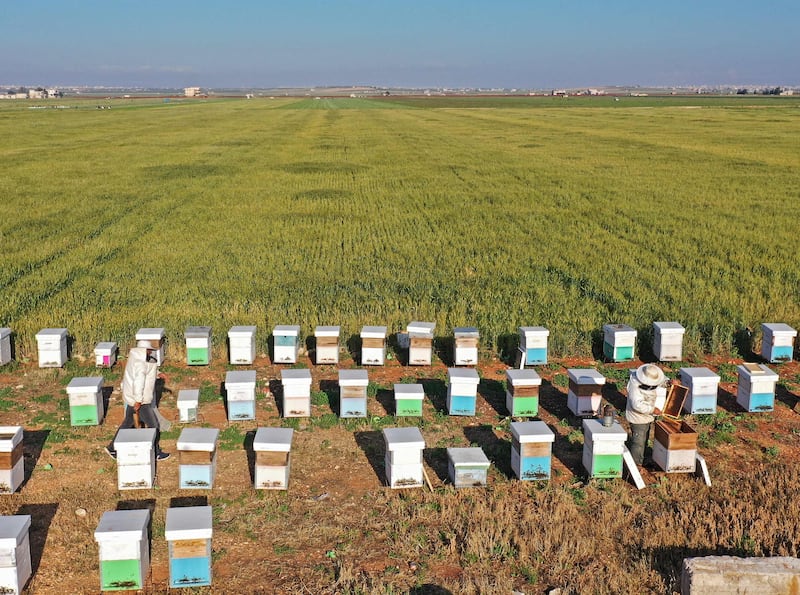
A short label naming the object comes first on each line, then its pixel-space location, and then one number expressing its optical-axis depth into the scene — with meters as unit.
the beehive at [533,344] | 14.37
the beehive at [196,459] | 10.05
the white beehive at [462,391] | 12.51
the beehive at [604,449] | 10.40
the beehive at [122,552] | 8.00
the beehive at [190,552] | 8.12
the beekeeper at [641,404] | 10.60
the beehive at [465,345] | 14.34
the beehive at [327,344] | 14.39
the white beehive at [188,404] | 12.13
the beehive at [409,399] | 12.36
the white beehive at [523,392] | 12.36
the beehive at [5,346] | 14.54
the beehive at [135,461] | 10.05
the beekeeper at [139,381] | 11.22
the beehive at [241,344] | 14.39
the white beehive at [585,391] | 12.51
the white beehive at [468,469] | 10.15
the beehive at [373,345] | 14.38
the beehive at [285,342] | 14.44
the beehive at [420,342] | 14.53
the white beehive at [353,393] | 12.24
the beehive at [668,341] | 14.97
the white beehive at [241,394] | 12.20
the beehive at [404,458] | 10.11
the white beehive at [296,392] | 12.22
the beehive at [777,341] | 14.79
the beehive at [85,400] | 11.91
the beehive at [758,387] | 12.73
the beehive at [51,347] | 14.21
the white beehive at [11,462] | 9.90
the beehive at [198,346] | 14.39
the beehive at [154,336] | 14.06
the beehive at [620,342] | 14.82
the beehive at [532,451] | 10.30
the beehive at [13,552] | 7.80
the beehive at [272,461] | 10.08
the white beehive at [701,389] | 12.49
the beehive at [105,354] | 14.22
